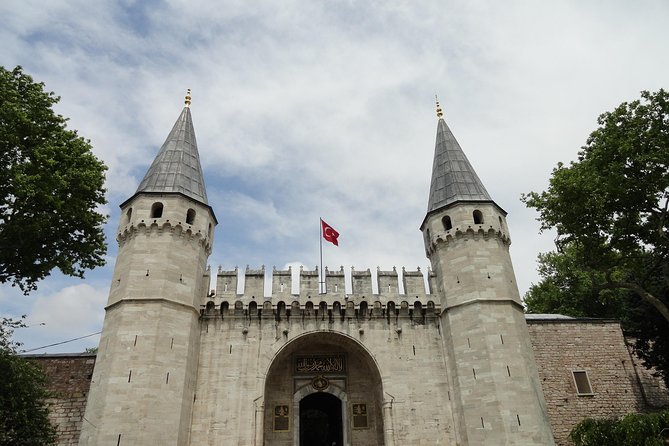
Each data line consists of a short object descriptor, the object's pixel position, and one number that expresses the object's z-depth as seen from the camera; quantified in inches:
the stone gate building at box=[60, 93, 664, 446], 652.1
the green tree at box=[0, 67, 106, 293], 580.7
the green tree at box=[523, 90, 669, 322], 674.2
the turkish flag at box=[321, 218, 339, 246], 878.4
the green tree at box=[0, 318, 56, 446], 571.8
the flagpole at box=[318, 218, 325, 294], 803.3
